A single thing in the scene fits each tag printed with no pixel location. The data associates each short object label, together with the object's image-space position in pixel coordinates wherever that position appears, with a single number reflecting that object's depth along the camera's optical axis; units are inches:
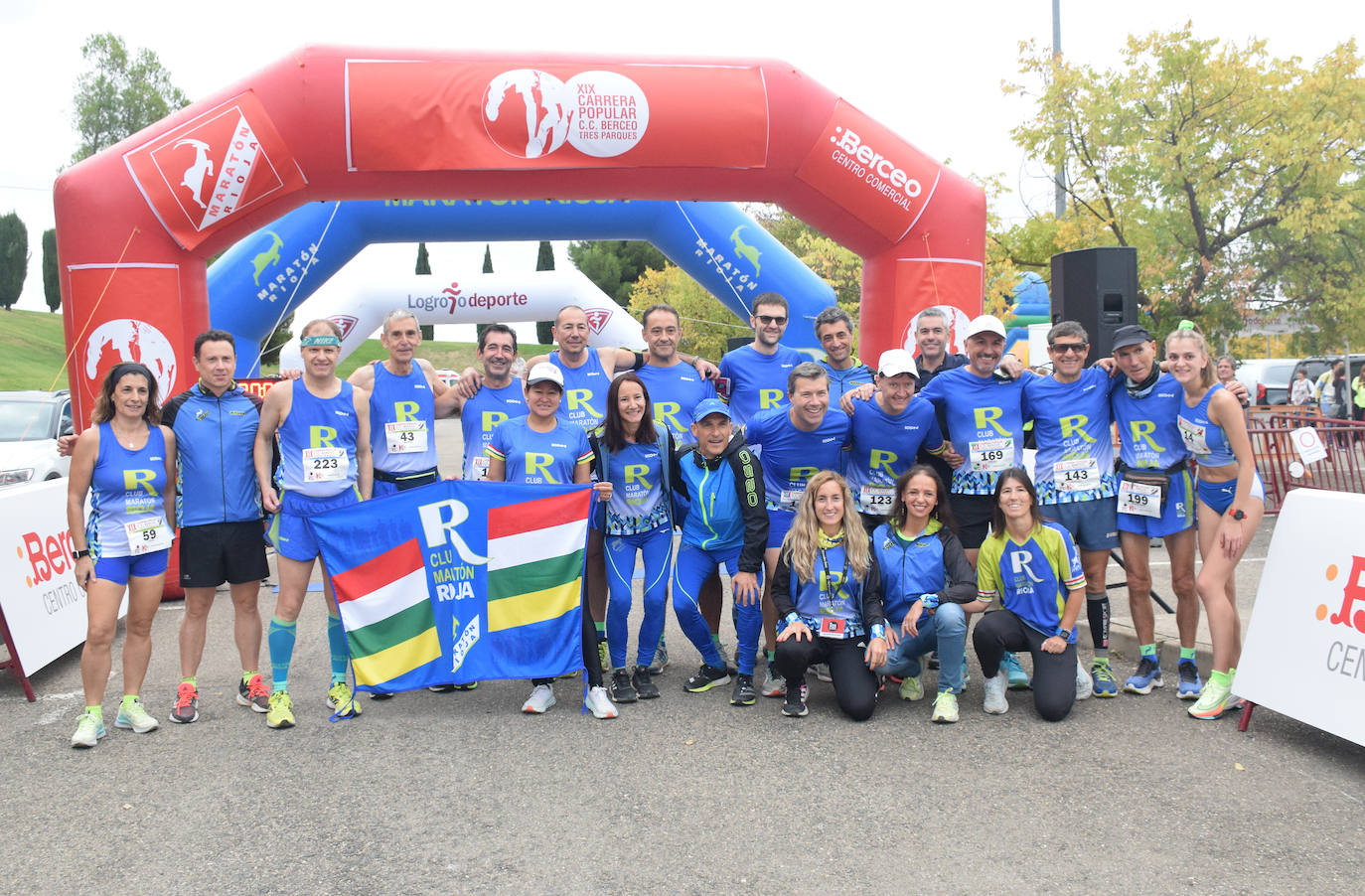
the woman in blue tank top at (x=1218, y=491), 196.5
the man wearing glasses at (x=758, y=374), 245.8
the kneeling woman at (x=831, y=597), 201.3
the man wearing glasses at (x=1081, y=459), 214.7
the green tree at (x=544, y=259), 2084.3
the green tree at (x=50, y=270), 2146.9
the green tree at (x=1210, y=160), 696.4
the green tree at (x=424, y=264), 2452.8
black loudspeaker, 341.1
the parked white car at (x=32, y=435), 458.6
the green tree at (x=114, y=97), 2000.5
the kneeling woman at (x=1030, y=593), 201.5
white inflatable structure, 686.5
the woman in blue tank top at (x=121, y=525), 195.5
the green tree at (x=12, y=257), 2089.1
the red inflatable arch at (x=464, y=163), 319.9
